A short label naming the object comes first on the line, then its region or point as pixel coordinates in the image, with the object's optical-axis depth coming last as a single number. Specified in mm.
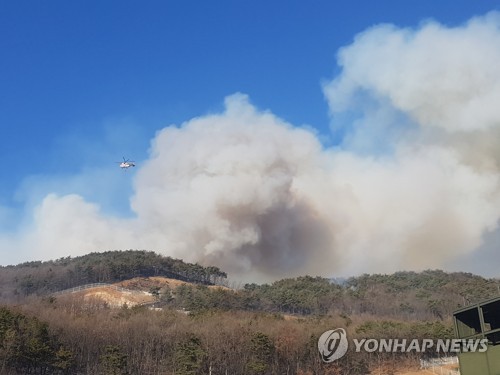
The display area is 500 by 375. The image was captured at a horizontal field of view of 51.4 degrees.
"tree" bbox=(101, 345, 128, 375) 49156
